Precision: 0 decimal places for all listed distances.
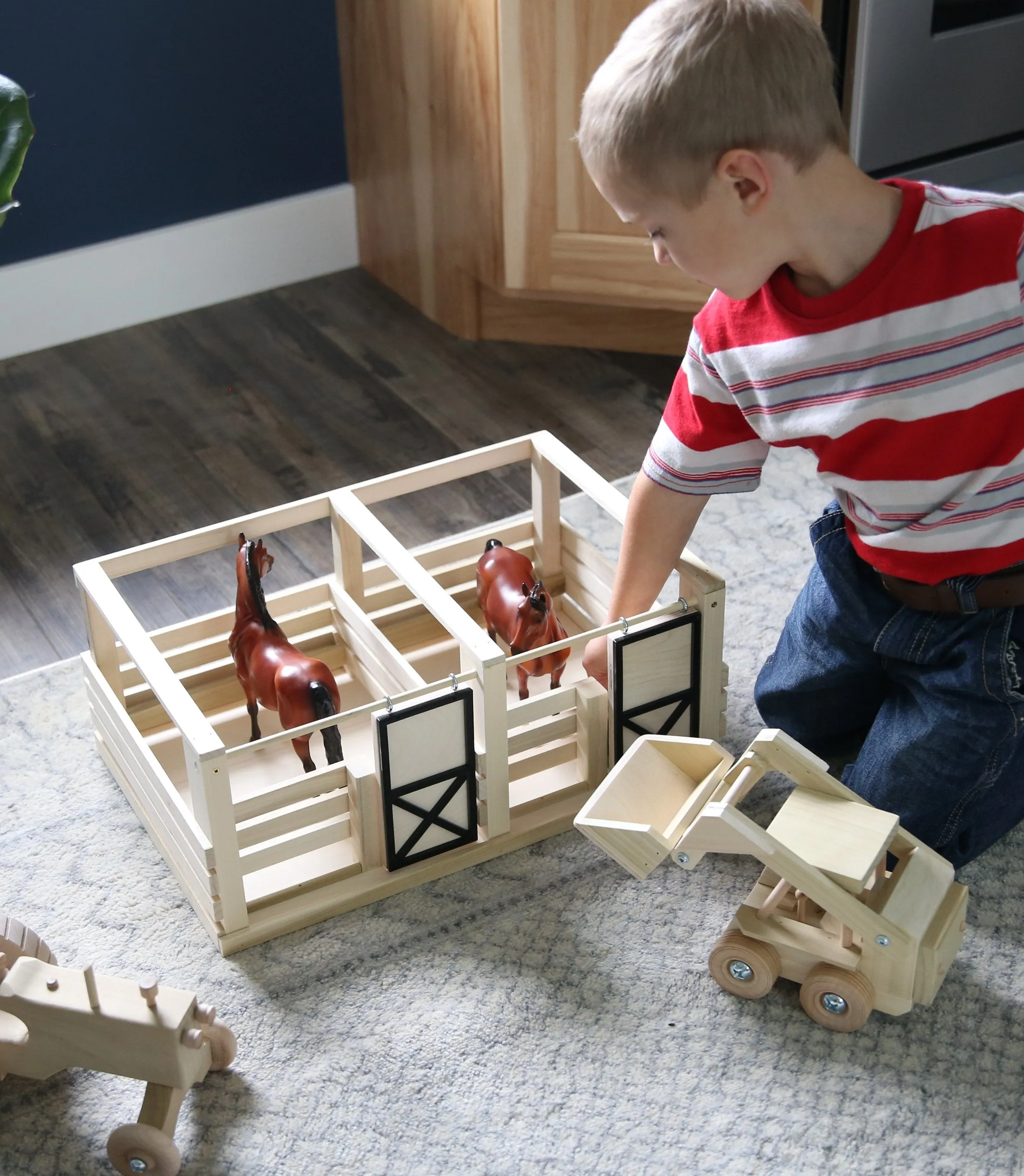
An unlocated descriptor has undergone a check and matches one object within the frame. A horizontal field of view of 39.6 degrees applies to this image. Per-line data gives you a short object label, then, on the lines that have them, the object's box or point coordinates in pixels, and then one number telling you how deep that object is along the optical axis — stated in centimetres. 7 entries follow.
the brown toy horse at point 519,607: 124
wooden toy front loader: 101
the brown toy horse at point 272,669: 118
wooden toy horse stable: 111
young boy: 90
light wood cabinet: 179
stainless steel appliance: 196
